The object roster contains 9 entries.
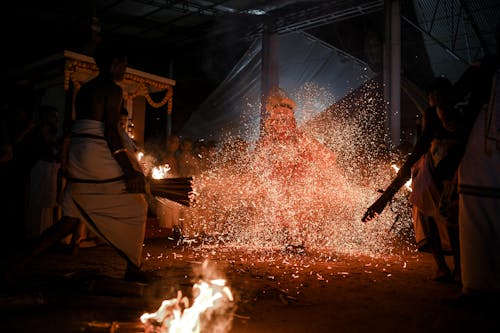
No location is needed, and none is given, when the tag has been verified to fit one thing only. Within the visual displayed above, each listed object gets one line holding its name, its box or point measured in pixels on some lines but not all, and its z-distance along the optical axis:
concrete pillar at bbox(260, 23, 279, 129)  14.67
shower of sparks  7.43
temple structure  9.37
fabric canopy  15.38
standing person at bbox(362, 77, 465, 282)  4.61
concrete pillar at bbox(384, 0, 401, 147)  11.59
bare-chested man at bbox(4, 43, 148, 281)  4.04
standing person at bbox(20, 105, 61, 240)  7.04
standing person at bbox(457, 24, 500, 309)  3.55
